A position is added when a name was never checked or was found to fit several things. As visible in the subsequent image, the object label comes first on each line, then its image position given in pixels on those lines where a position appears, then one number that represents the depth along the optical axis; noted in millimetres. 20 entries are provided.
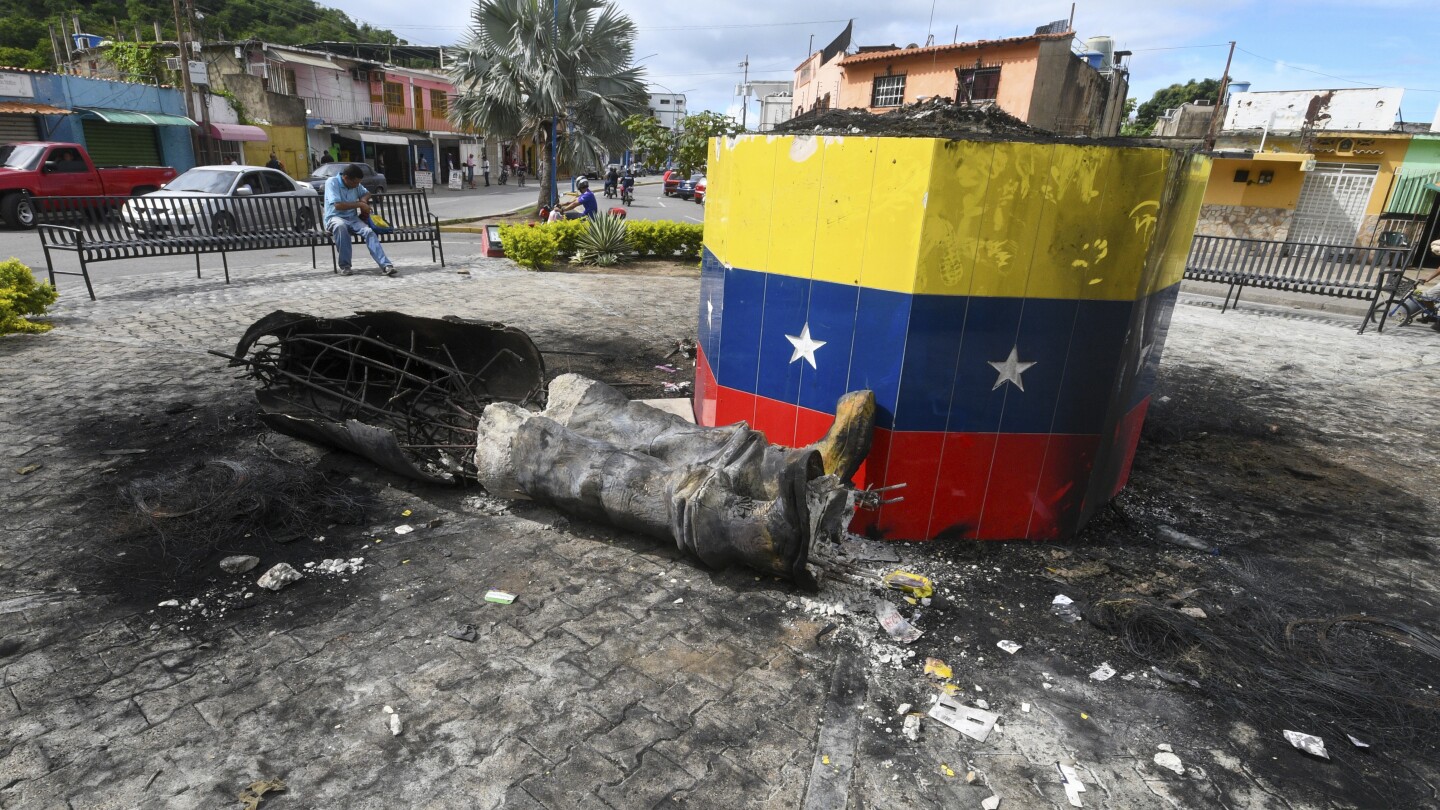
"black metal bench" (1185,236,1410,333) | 11469
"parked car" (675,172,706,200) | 35147
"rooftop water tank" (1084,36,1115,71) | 18328
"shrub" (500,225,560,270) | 11906
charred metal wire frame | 4504
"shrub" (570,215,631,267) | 13016
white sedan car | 10000
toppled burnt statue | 3139
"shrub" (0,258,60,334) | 6828
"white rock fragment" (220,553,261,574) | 3307
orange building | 18344
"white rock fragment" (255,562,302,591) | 3221
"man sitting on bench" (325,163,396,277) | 10578
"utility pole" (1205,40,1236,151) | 22138
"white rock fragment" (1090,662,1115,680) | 2941
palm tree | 14750
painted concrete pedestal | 3354
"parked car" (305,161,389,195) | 23231
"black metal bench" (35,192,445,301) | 9180
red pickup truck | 14461
